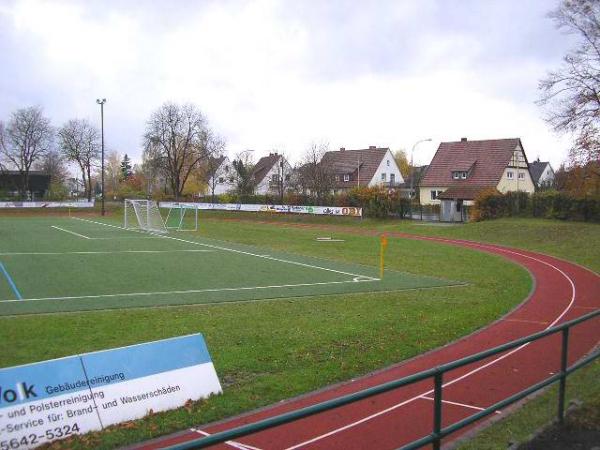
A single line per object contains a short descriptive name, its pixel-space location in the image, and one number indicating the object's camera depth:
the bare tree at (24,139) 82.81
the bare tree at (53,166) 94.44
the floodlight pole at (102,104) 62.86
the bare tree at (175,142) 82.81
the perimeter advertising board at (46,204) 70.75
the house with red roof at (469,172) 57.59
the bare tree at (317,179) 65.09
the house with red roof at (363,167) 77.38
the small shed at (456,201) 56.19
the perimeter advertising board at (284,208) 56.34
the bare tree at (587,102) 35.09
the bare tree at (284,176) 71.89
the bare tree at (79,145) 90.94
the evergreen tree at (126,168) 146.46
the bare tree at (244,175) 80.44
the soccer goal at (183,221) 50.28
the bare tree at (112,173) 132.86
